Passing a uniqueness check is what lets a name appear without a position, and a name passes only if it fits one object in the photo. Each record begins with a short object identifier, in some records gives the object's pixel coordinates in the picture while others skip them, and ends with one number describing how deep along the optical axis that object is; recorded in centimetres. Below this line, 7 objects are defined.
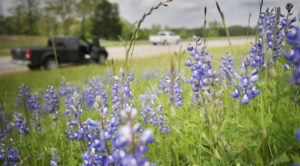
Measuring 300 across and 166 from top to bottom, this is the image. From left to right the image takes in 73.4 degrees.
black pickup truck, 1035
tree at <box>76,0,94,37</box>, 4381
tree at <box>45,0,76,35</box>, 4150
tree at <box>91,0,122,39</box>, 5206
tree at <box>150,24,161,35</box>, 7306
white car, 2727
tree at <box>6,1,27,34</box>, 4409
